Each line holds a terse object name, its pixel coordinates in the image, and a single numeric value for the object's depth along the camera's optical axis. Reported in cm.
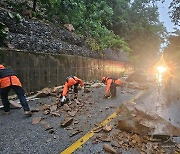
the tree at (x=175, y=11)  1224
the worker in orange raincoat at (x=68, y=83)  458
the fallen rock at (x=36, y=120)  337
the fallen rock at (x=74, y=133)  291
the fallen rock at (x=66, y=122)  322
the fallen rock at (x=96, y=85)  797
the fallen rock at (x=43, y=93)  527
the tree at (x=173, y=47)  1950
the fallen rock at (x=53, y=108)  410
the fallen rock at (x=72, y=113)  383
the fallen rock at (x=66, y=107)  416
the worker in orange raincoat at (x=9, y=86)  369
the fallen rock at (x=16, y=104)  420
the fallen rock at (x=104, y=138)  274
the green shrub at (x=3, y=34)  556
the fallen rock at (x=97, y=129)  306
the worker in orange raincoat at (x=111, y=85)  575
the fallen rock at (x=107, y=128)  308
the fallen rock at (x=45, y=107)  417
